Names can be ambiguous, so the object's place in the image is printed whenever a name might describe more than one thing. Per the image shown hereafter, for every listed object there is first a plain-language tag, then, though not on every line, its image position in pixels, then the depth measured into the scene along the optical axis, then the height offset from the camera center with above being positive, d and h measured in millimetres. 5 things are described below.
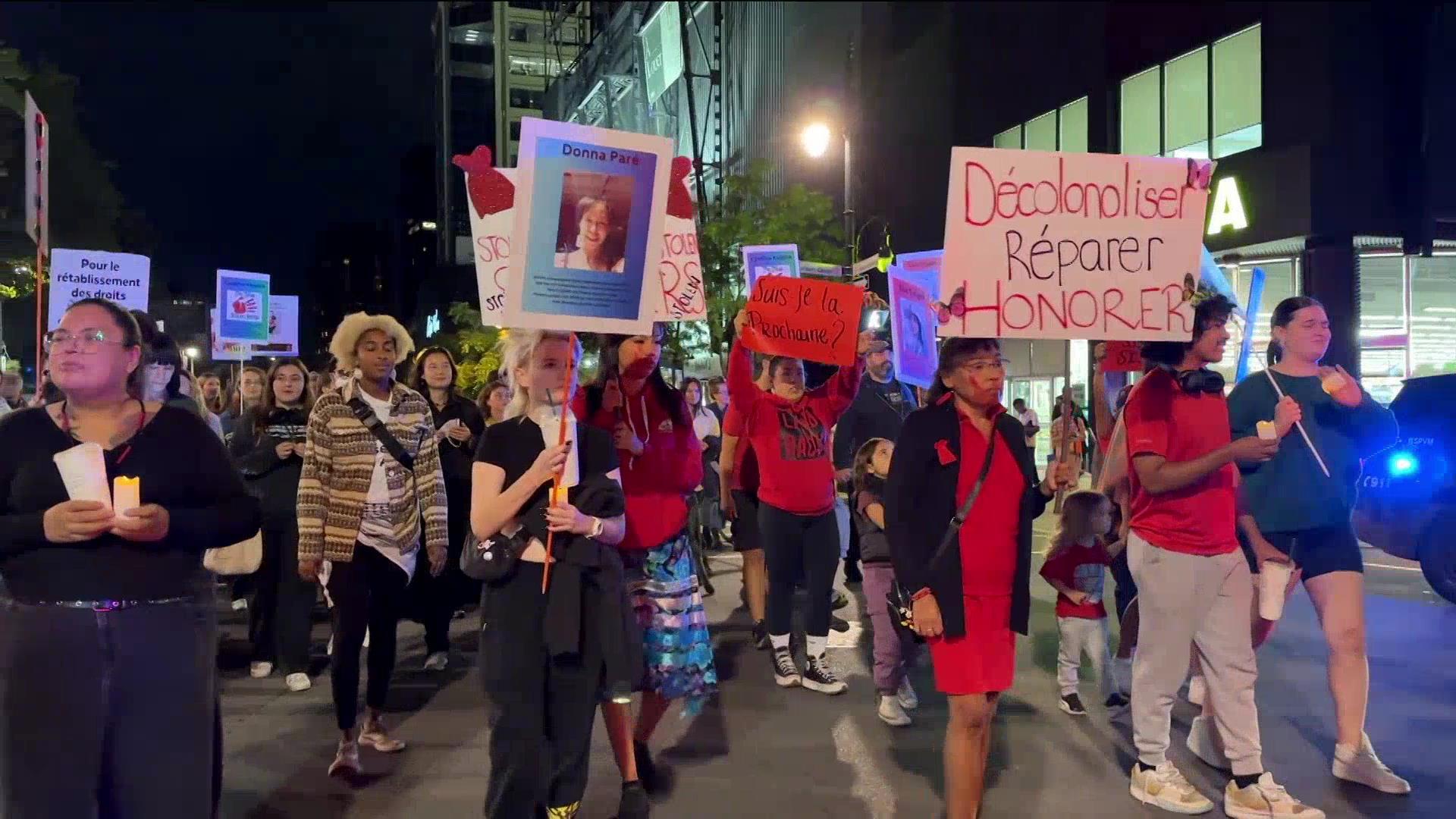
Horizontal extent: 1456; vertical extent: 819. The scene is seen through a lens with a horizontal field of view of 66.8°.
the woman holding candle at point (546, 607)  3809 -627
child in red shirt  5875 -809
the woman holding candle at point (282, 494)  6859 -431
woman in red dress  3865 -433
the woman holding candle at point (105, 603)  2969 -492
